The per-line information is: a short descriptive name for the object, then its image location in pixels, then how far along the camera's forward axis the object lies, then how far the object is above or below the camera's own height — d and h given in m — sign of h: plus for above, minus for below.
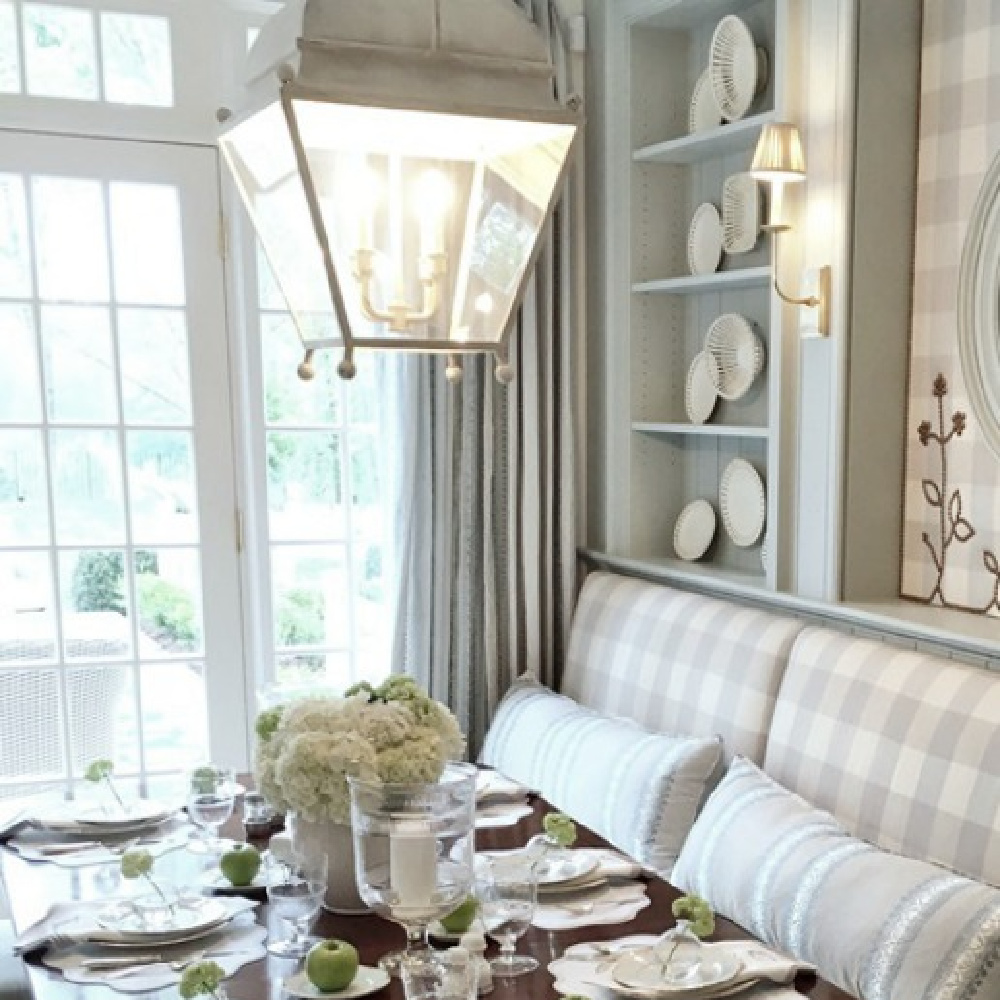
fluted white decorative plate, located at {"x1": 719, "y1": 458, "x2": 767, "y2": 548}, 2.82 -0.30
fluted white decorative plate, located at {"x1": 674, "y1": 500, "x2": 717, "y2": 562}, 3.06 -0.39
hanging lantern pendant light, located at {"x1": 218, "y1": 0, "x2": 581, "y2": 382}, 1.43 +0.31
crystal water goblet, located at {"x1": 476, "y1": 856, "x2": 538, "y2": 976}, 1.50 -0.68
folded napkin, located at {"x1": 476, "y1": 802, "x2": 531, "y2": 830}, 2.09 -0.79
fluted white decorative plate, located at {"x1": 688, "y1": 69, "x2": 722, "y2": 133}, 2.94 +0.71
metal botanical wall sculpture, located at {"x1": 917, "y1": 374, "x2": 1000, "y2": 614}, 2.32 -0.26
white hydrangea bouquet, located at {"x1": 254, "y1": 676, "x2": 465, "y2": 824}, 1.65 -0.52
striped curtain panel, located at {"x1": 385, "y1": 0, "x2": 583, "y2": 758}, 3.04 -0.31
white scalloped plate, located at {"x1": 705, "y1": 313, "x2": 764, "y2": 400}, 2.82 +0.07
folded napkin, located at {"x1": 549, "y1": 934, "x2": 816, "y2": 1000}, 1.44 -0.76
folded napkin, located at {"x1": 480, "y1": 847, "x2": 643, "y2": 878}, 1.81 -0.77
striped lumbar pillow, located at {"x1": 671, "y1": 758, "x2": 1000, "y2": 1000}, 1.56 -0.78
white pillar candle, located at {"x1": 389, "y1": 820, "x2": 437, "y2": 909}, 1.41 -0.59
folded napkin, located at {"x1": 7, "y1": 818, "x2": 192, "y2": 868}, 1.95 -0.78
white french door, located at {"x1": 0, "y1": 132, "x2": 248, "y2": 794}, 2.86 -0.18
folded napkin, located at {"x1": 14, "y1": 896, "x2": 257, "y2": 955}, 1.59 -0.75
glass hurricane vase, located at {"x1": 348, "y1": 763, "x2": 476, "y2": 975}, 1.42 -0.57
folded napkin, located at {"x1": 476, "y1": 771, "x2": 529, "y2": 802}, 2.22 -0.78
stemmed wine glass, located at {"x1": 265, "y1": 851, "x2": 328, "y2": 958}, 1.57 -0.69
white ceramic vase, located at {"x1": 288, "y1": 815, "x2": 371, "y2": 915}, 1.70 -0.67
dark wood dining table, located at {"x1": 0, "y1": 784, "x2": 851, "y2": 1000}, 1.46 -0.77
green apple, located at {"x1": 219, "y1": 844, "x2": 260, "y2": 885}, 1.79 -0.74
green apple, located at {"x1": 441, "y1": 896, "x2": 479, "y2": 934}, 1.57 -0.72
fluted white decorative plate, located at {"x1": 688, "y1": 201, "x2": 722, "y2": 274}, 2.96 +0.37
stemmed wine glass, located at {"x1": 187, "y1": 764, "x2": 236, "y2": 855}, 1.93 -0.69
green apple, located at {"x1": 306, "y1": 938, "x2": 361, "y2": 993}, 1.42 -0.71
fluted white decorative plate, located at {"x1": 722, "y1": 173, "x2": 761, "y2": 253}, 2.80 +0.42
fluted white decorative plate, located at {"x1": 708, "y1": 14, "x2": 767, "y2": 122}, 2.71 +0.75
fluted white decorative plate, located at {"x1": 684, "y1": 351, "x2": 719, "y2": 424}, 3.01 -0.02
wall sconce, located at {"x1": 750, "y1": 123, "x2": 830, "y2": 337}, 2.33 +0.44
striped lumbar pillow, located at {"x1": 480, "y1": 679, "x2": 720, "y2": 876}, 2.32 -0.83
